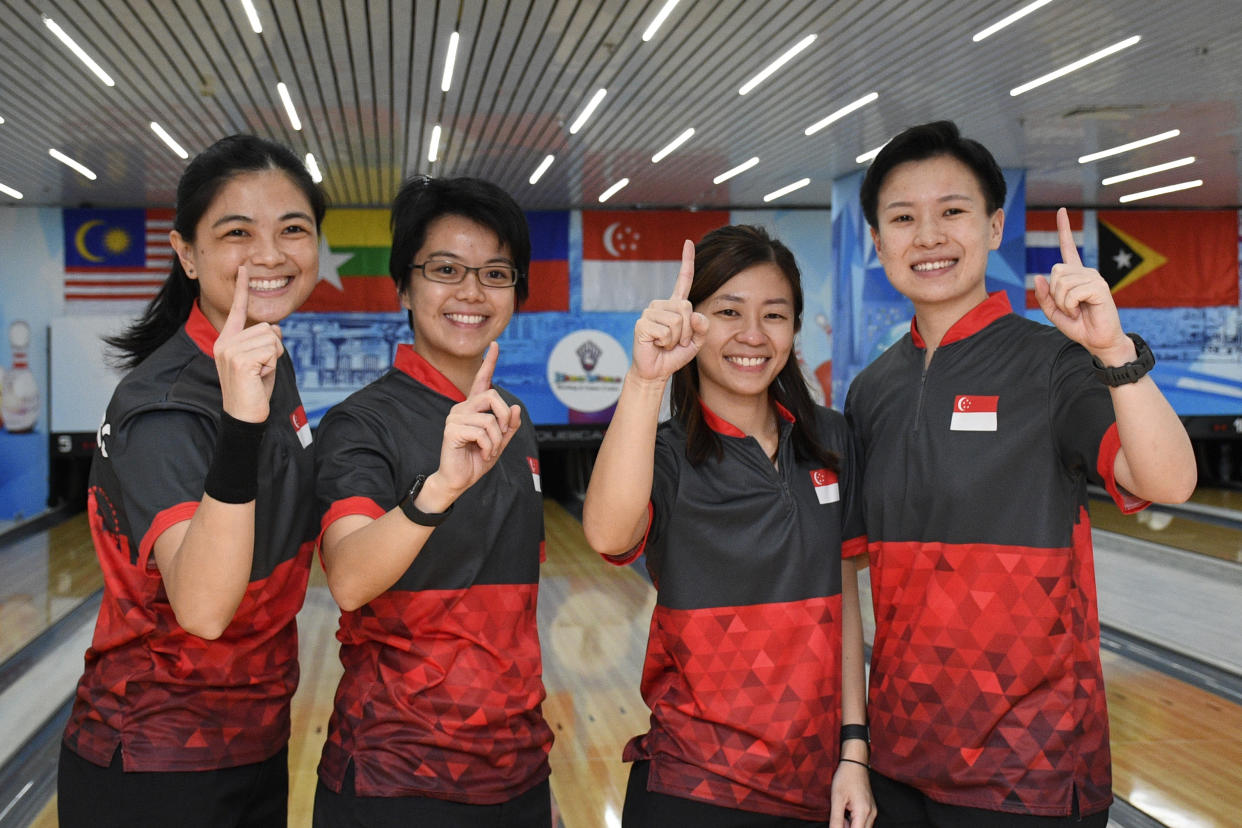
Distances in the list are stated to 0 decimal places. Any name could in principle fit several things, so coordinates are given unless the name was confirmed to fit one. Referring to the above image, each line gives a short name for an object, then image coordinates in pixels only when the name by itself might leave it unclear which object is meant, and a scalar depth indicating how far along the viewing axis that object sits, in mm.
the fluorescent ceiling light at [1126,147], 7805
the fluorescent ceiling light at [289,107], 6281
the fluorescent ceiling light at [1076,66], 5551
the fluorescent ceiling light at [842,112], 6614
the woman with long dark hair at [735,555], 1592
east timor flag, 11773
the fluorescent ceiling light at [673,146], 7638
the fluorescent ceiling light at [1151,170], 8938
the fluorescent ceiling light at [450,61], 5418
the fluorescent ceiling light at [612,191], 9695
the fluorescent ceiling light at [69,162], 7945
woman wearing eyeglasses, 1589
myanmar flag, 10906
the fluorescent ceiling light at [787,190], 9789
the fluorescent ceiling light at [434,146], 7500
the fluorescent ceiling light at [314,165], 8286
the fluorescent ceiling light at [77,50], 5133
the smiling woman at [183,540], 1484
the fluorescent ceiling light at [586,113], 6496
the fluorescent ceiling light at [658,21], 4941
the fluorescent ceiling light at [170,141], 7278
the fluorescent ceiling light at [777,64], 5498
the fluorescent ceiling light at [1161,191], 10114
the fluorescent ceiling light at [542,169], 8469
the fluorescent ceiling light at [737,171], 8758
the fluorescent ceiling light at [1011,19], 4922
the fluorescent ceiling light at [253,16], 4840
